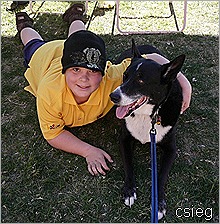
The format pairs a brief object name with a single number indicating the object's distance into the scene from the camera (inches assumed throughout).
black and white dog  88.8
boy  96.3
